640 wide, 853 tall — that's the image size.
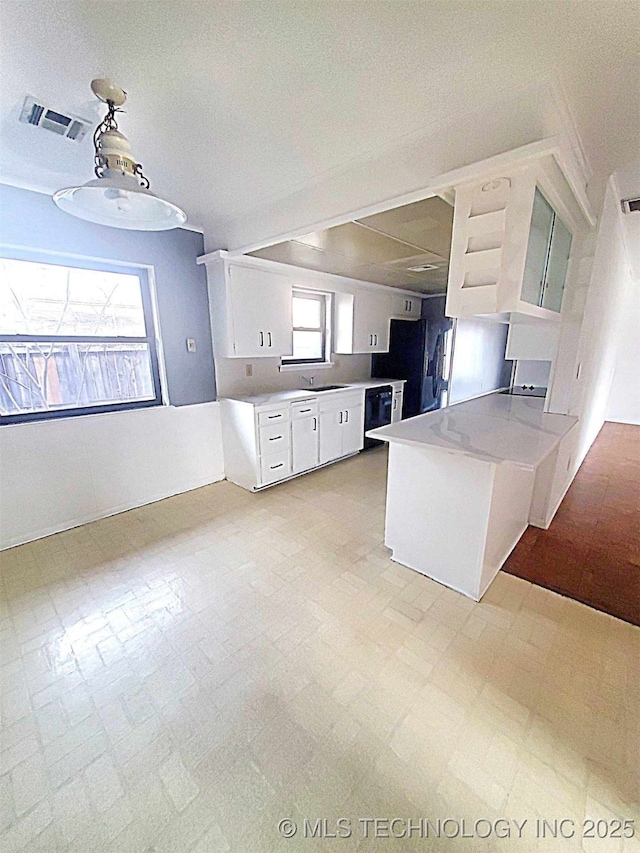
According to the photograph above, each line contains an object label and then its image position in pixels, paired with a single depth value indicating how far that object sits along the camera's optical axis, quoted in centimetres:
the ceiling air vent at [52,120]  156
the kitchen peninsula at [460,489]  188
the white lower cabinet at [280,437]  336
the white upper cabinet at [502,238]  158
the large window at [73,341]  250
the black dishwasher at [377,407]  460
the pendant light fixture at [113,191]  136
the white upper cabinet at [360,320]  448
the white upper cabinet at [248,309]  323
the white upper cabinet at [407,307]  517
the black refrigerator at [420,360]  501
